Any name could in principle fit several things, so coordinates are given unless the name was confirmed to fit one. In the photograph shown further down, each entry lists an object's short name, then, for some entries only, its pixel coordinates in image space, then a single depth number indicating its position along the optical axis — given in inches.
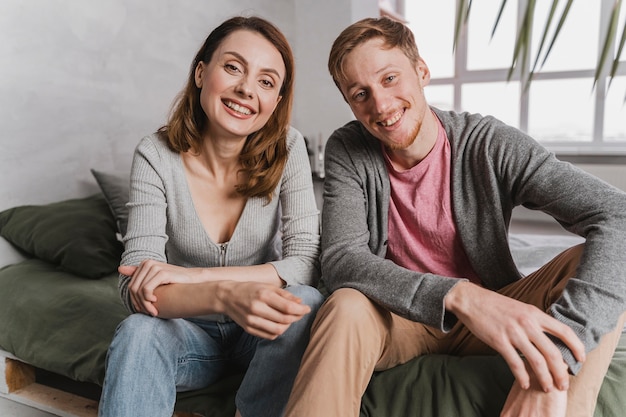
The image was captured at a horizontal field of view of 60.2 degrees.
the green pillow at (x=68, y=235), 71.8
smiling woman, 43.1
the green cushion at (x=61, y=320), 58.0
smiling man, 36.7
